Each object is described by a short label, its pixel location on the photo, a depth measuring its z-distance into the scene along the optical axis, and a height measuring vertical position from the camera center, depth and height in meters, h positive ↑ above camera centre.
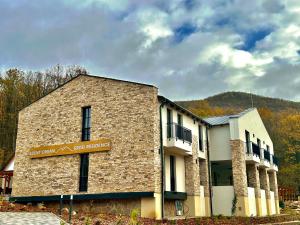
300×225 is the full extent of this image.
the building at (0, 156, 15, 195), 32.51 +2.67
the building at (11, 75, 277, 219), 18.73 +2.96
